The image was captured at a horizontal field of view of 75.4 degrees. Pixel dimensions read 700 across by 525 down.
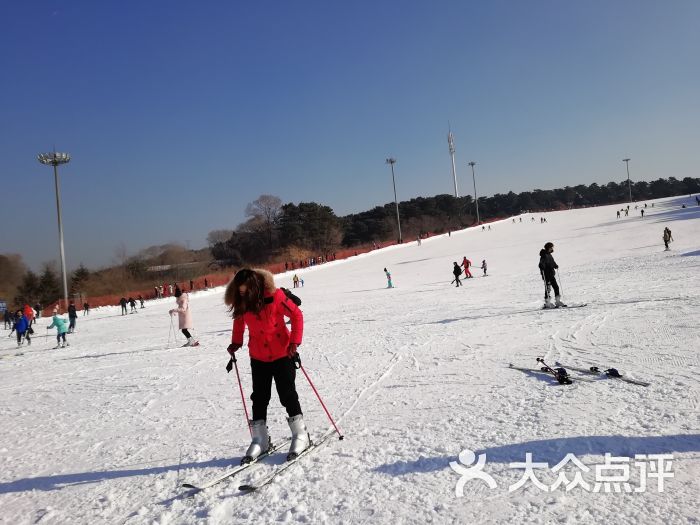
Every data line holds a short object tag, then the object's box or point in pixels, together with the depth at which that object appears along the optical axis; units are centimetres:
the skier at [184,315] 1107
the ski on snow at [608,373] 491
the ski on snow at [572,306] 1081
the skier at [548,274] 1098
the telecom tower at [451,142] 14275
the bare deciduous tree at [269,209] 7794
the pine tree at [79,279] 5353
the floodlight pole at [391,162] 6983
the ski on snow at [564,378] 515
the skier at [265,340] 375
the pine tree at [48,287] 5656
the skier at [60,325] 1399
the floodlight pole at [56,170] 3472
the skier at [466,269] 2417
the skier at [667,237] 2358
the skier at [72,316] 1827
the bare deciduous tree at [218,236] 8908
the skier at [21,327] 1598
